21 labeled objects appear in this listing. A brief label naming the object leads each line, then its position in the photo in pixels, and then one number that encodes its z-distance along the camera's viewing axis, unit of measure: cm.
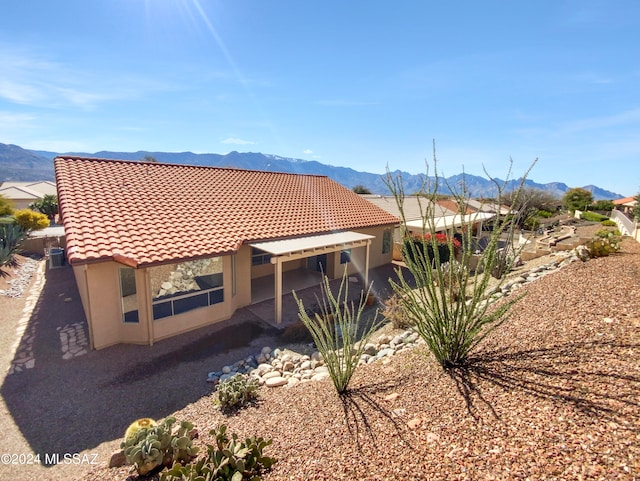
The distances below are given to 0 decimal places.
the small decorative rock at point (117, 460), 572
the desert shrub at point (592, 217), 4688
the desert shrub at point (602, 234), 1843
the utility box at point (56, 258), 2101
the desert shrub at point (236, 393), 753
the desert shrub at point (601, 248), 1359
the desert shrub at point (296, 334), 1231
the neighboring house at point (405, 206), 3022
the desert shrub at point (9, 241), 1878
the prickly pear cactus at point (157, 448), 501
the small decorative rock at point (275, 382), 877
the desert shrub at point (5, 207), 2797
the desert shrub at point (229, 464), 433
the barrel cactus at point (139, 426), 596
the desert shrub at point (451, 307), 648
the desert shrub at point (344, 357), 680
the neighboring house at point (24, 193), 4456
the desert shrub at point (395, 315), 1191
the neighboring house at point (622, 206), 6405
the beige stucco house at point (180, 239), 1117
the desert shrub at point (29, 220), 2519
